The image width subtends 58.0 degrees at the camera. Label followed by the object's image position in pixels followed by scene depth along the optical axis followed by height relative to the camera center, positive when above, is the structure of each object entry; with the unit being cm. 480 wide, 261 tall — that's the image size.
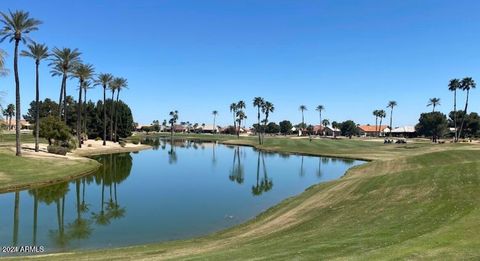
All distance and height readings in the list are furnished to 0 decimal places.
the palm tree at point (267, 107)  18131 +1113
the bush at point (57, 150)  6938 -329
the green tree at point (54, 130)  7775 -11
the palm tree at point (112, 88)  12056 +1222
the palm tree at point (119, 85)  12422 +1332
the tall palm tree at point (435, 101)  19475 +1606
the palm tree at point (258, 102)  18112 +1313
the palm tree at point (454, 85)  12799 +1558
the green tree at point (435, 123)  16500 +522
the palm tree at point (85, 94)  11184 +938
